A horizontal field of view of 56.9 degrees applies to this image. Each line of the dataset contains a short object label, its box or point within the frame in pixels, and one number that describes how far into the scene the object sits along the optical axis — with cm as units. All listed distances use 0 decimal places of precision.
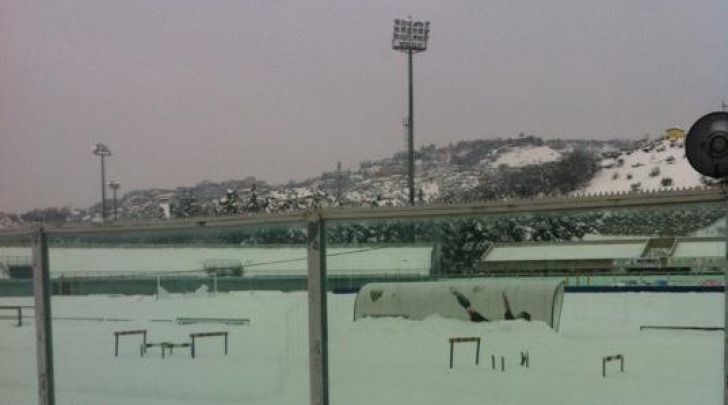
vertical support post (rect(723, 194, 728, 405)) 246
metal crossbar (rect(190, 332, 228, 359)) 467
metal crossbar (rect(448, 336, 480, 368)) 507
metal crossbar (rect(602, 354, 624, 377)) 613
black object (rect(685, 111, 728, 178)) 243
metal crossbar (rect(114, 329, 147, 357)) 446
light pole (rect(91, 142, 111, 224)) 4357
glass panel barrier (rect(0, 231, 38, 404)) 464
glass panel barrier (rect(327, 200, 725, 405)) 302
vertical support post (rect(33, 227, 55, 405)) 432
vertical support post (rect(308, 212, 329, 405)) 321
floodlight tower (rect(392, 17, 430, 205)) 4575
